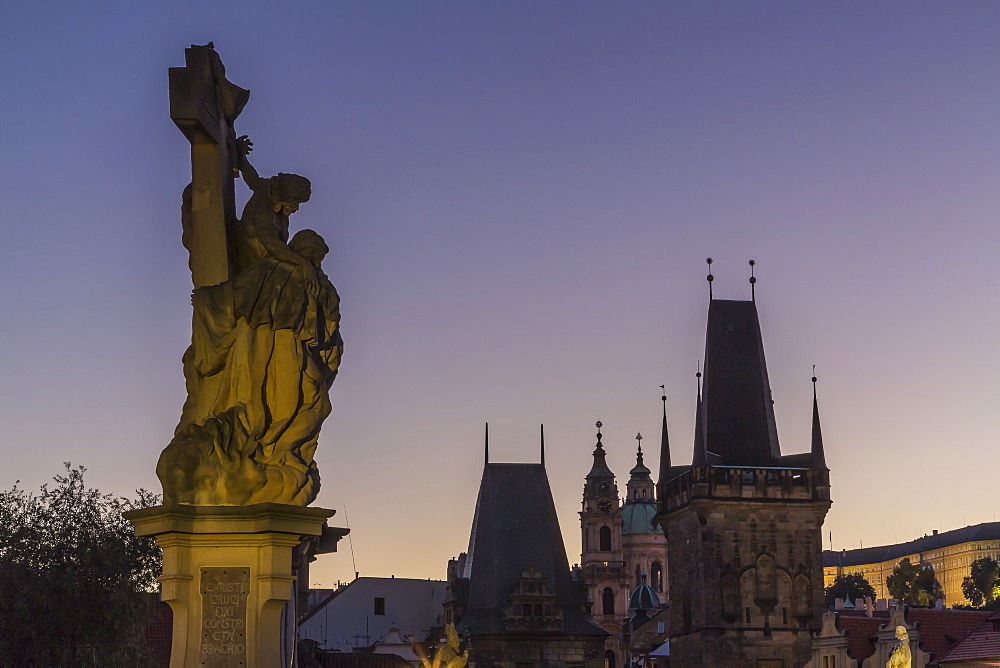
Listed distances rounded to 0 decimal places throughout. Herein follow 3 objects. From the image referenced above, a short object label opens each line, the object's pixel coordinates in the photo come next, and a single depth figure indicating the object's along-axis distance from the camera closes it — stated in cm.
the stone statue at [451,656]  3297
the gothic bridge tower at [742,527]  6719
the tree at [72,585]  2508
